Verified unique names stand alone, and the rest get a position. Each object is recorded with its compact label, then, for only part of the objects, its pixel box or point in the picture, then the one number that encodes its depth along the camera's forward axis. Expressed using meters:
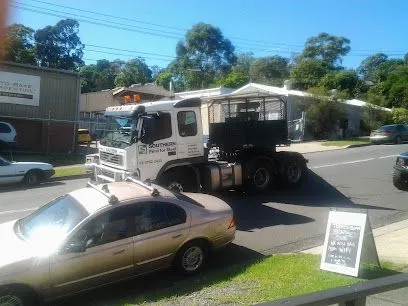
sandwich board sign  6.49
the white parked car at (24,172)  16.33
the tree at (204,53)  83.31
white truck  10.95
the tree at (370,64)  98.47
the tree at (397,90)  53.91
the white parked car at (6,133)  24.30
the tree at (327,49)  87.31
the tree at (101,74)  87.45
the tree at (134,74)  80.94
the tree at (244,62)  84.69
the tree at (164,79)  82.62
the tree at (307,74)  66.06
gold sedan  5.84
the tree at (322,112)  34.56
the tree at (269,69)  80.12
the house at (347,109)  35.25
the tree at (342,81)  62.81
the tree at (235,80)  64.19
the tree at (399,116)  40.67
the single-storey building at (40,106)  26.23
